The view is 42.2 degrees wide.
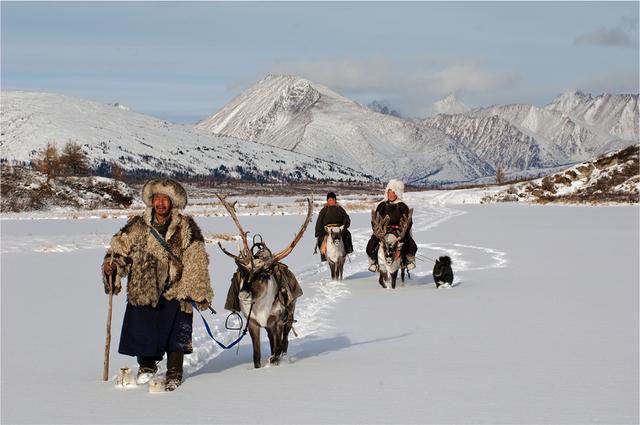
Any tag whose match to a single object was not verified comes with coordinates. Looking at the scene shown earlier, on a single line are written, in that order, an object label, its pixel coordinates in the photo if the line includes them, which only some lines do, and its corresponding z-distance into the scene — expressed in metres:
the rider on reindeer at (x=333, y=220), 18.39
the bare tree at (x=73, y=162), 102.62
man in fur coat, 8.09
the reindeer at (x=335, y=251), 17.95
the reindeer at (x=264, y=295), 8.53
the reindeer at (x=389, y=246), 16.64
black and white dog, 16.25
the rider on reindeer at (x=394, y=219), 16.92
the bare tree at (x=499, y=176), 146.75
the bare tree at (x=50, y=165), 82.19
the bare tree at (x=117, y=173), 110.14
